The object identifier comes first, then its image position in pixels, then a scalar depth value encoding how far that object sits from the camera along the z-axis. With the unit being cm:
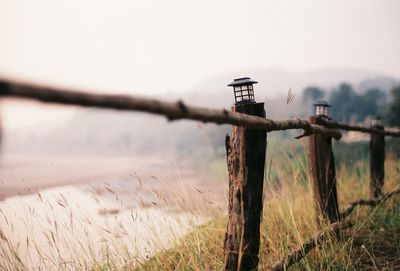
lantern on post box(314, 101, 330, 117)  346
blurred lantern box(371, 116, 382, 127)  520
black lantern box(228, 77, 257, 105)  209
